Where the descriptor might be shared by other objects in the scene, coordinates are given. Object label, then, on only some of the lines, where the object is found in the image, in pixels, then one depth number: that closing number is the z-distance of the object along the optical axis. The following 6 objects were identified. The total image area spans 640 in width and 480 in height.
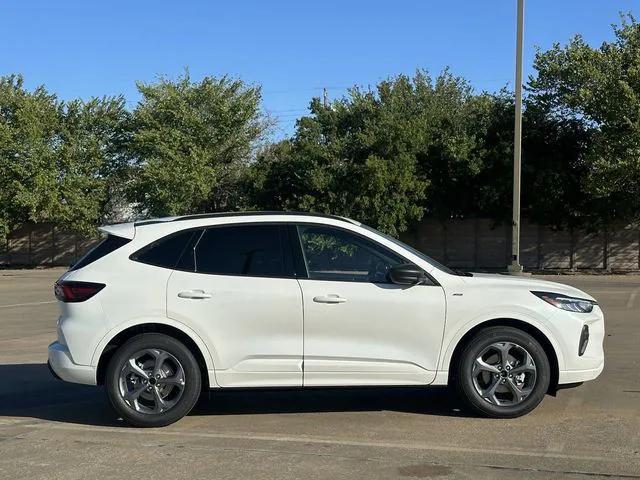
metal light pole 18.95
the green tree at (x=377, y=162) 28.50
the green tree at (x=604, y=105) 24.57
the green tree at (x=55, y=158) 30.67
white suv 6.15
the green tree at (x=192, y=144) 30.42
